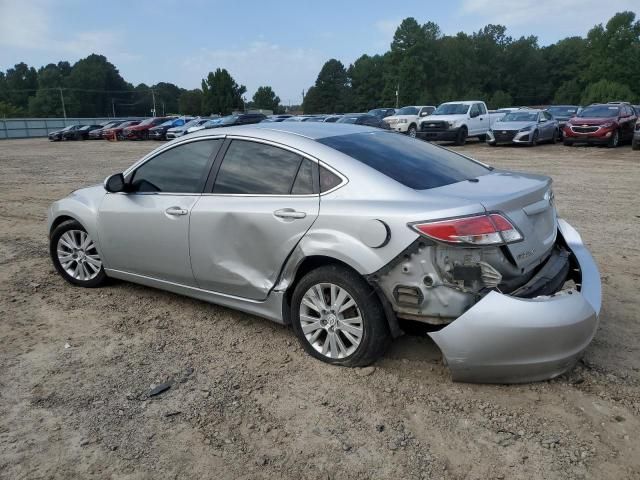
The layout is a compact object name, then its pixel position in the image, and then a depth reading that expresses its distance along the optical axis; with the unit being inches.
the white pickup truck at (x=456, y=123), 920.9
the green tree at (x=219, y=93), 3880.4
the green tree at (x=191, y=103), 4810.5
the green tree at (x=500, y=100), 3557.6
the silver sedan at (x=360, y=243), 118.9
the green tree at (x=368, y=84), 4635.8
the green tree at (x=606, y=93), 2531.7
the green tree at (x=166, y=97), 4906.5
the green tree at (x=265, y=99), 4866.4
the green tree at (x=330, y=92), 4881.9
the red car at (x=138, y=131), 1531.7
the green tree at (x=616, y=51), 3166.8
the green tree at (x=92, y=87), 4259.4
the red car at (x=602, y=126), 790.7
